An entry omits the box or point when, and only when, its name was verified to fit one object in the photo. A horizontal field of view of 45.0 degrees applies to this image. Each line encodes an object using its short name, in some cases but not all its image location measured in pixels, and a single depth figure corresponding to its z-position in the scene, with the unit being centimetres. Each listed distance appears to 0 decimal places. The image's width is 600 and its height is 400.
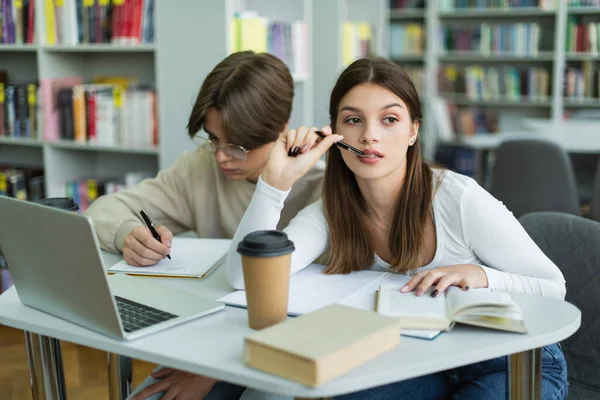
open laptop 111
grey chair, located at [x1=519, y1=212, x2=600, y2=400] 163
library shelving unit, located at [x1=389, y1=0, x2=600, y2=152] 588
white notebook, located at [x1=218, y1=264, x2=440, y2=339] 132
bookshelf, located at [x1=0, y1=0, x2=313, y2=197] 288
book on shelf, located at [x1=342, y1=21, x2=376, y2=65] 460
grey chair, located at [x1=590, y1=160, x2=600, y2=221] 295
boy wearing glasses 181
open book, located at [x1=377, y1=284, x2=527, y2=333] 118
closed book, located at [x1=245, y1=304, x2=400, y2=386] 98
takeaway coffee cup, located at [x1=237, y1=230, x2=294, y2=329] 114
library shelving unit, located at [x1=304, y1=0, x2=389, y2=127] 431
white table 102
